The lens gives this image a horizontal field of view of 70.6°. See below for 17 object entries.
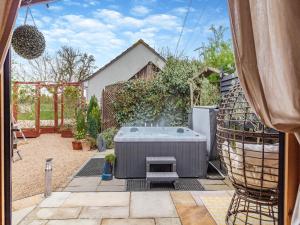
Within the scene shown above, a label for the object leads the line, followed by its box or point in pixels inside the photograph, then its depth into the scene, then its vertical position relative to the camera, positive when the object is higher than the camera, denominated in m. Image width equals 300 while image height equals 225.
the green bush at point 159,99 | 5.46 +0.25
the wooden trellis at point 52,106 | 6.22 +0.06
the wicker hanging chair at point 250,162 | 1.44 -0.38
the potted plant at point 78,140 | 5.10 -0.80
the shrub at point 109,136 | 5.16 -0.70
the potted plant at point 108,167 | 3.05 -0.87
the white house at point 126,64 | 9.40 +2.01
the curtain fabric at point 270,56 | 0.99 +0.26
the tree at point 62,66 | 6.30 +1.29
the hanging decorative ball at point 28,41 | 1.48 +0.47
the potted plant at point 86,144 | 5.28 -0.91
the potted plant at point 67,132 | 6.30 -0.72
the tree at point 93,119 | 5.55 -0.29
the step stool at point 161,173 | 2.78 -0.88
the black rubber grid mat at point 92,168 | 3.26 -1.01
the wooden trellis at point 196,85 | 5.20 +0.59
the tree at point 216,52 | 5.24 +1.57
